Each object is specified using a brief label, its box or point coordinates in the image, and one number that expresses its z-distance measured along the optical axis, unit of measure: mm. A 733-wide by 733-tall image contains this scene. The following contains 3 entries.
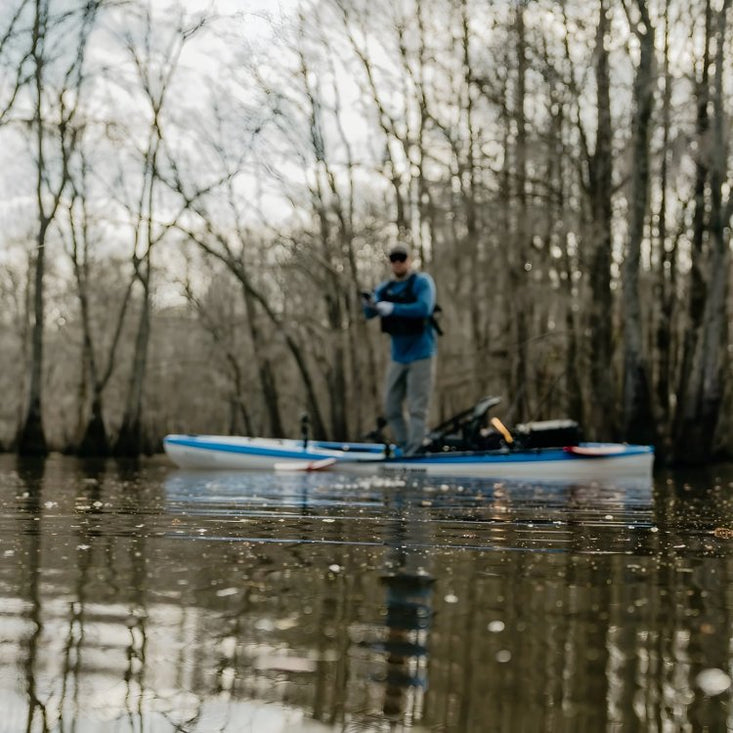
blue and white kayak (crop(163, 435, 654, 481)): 11578
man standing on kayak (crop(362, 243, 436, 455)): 10914
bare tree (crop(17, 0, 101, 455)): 21297
